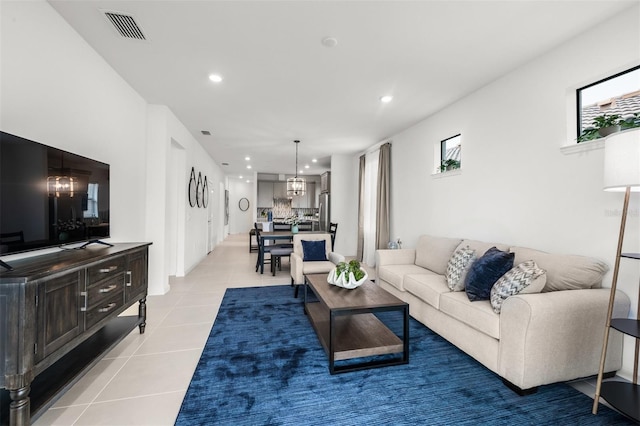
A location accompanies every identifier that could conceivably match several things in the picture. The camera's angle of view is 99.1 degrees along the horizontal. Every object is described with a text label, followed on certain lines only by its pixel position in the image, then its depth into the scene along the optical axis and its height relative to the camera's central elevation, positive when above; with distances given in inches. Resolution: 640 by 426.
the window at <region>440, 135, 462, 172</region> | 157.4 +35.4
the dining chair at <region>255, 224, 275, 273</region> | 216.0 -34.1
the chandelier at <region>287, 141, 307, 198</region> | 273.4 +22.8
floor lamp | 61.0 +10.6
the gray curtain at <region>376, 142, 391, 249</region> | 223.9 +11.7
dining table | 212.3 -22.4
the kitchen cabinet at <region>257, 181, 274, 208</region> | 456.0 +24.3
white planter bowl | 107.4 -28.5
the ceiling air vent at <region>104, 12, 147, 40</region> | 86.4 +60.3
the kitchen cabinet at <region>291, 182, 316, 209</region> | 455.1 +16.3
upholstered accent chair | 158.4 -32.9
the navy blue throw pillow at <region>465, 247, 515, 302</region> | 94.0 -21.8
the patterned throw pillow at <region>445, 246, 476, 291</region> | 107.4 -23.0
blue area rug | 66.2 -50.7
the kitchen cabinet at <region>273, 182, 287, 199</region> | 462.0 +32.9
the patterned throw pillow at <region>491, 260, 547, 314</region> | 81.7 -21.7
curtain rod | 237.6 +58.5
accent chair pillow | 174.4 -27.0
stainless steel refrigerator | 320.2 -2.2
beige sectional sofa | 73.4 -33.6
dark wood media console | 52.8 -26.8
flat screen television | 60.7 +2.4
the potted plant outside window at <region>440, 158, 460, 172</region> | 156.6 +27.5
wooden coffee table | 86.7 -44.4
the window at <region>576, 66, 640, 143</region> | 85.1 +36.4
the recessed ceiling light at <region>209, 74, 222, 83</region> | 123.1 +59.7
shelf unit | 62.3 -44.3
